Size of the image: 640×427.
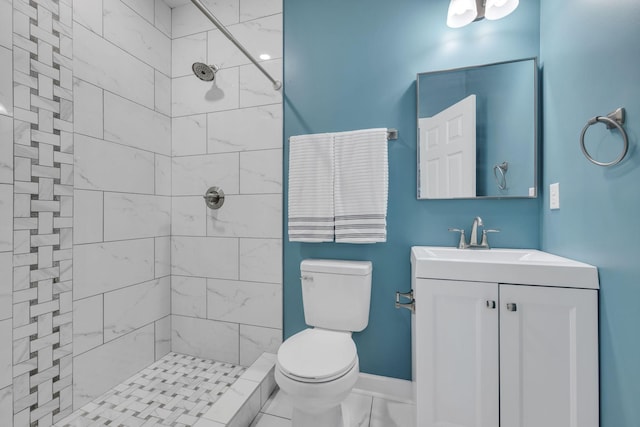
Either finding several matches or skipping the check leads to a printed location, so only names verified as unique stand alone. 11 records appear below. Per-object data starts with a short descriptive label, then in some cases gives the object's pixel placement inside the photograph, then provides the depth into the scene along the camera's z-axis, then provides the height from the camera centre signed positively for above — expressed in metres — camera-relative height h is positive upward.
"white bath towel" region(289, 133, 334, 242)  1.59 +0.16
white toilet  1.09 -0.64
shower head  1.67 +0.90
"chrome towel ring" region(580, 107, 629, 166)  0.79 +0.28
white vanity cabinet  0.92 -0.51
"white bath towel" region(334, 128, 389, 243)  1.50 +0.17
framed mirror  1.38 +0.45
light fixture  1.32 +1.02
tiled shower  1.22 +0.11
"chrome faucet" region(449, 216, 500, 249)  1.42 -0.13
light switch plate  1.21 +0.09
